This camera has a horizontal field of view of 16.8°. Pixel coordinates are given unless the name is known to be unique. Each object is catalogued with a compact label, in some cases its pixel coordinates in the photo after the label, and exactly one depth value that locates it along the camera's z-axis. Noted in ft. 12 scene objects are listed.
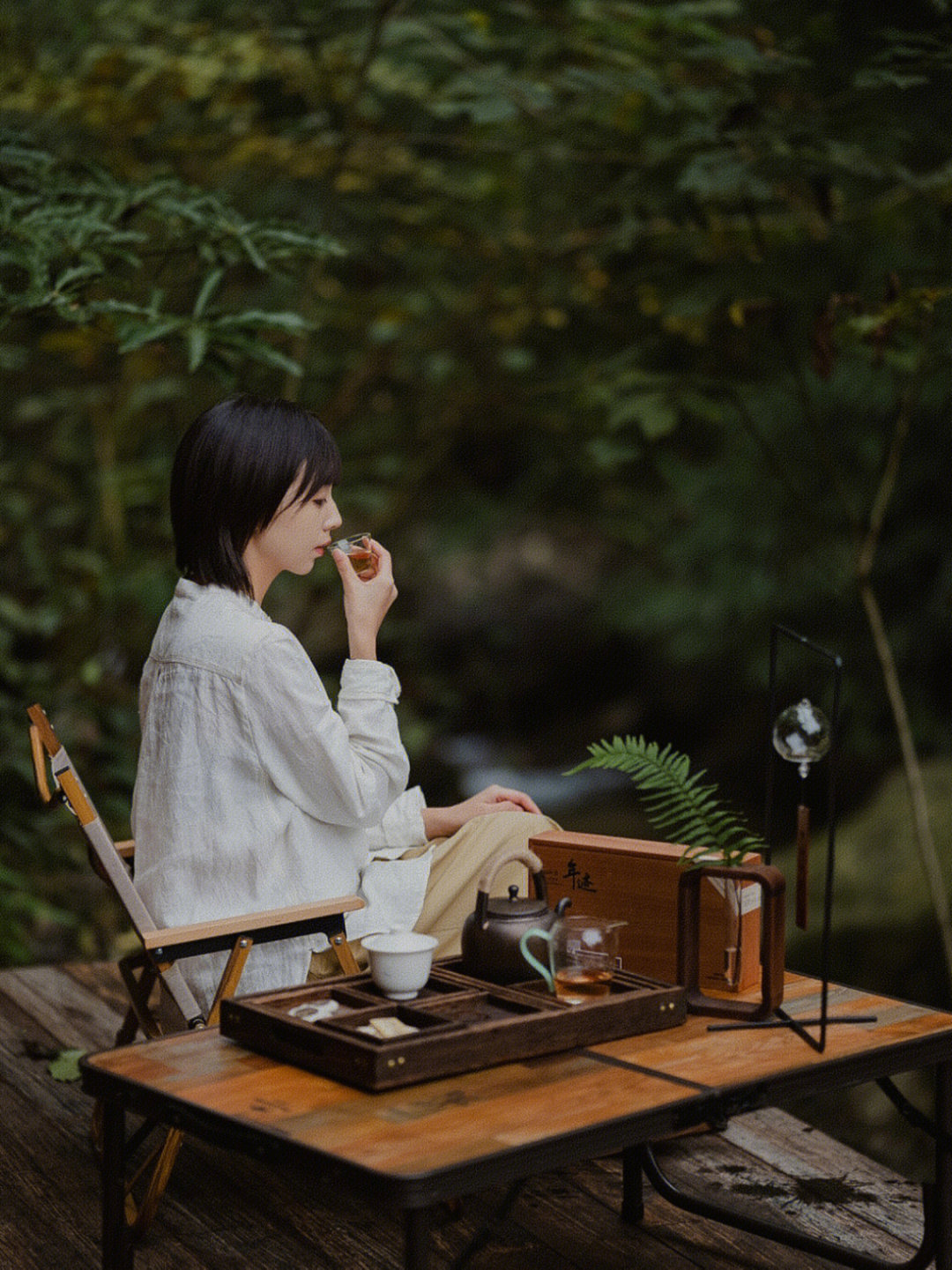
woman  13.12
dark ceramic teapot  12.42
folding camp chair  12.89
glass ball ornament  12.40
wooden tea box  12.81
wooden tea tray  11.65
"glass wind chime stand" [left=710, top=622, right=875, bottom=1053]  11.94
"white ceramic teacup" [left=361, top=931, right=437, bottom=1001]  12.18
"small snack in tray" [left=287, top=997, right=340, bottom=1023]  12.07
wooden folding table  11.12
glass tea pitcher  12.30
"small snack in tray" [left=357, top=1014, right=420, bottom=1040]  11.82
